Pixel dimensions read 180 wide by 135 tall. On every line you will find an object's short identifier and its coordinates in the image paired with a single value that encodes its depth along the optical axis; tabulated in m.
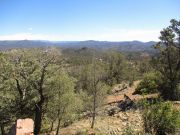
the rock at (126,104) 18.39
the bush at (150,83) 21.30
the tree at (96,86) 16.30
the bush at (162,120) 7.87
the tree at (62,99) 14.23
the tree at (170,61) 19.54
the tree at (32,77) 14.84
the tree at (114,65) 36.99
